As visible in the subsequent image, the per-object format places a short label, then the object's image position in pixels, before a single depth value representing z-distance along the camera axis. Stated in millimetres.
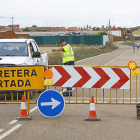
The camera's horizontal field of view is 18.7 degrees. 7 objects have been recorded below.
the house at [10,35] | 84375
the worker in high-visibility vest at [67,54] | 13727
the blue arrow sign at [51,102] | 9891
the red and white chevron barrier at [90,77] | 10234
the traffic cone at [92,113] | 9680
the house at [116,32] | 175000
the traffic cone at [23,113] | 9758
